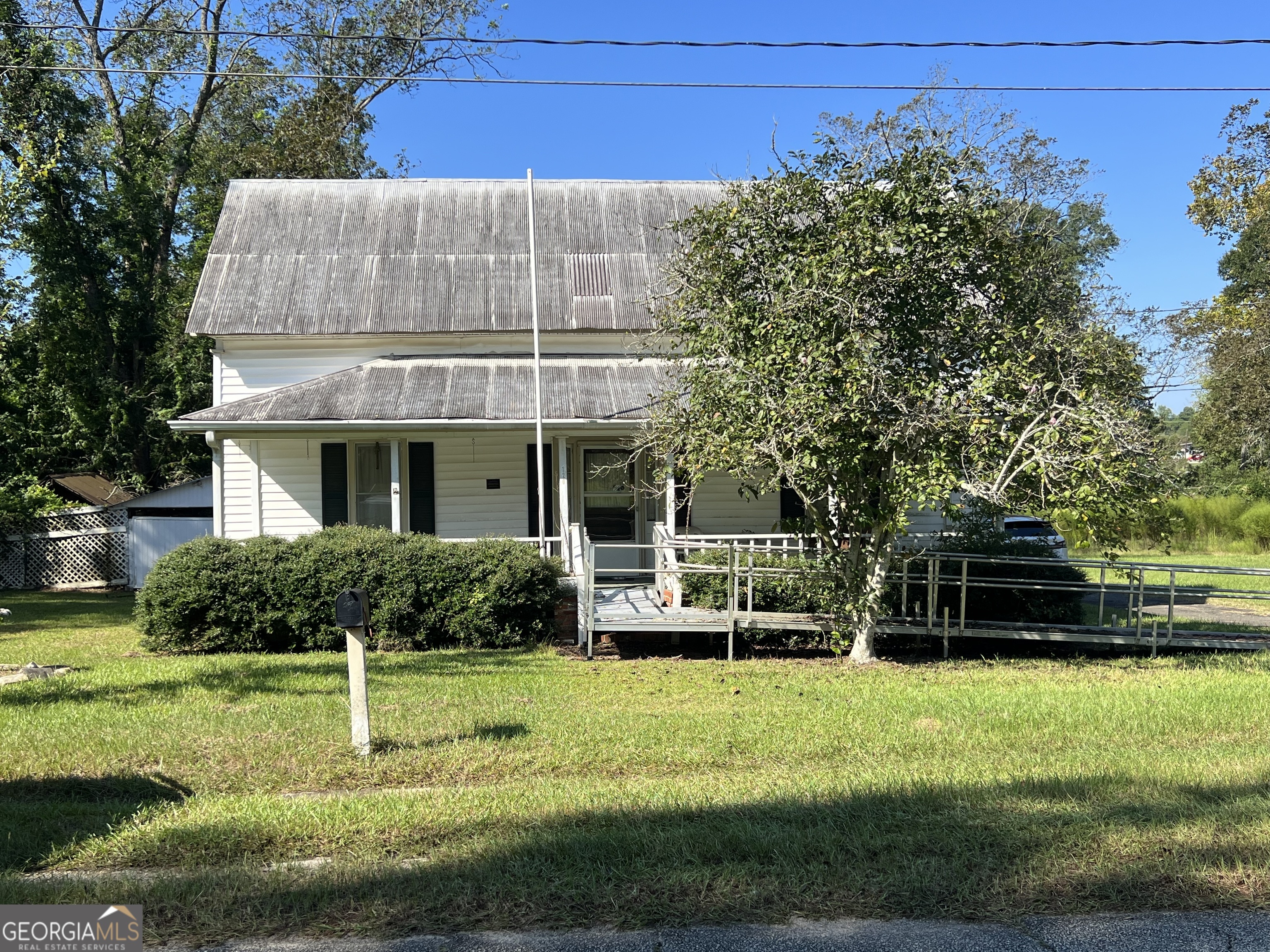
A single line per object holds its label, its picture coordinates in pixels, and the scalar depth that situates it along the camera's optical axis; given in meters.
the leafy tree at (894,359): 9.58
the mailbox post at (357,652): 6.63
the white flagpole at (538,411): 14.16
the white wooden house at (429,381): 15.40
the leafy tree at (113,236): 22.17
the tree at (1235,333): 26.05
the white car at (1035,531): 18.09
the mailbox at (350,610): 6.62
